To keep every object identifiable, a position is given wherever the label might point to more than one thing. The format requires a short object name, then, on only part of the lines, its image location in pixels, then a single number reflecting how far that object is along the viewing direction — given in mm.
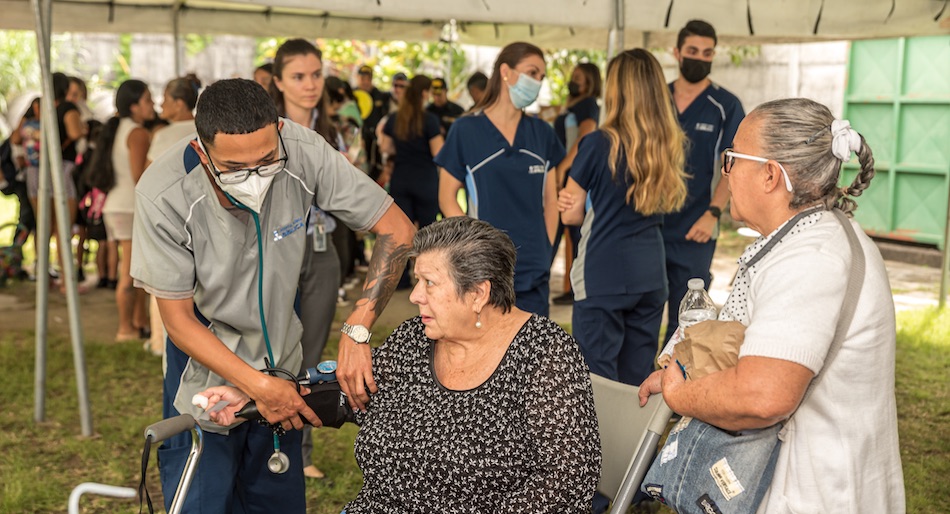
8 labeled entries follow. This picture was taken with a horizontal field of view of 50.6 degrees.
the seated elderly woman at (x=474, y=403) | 2371
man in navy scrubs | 4961
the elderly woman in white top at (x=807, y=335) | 1901
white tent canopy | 4824
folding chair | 2443
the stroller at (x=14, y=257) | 8758
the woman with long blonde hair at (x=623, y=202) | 4016
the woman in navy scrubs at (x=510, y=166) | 4355
